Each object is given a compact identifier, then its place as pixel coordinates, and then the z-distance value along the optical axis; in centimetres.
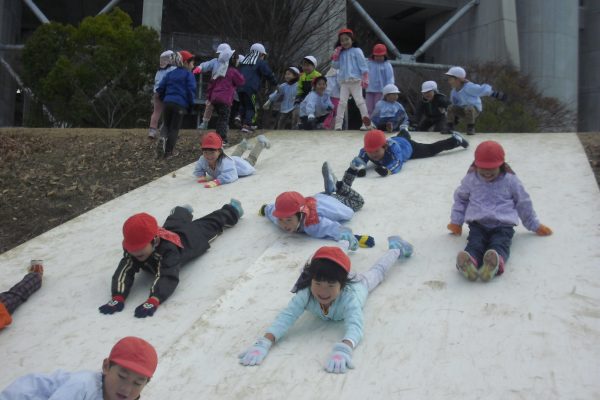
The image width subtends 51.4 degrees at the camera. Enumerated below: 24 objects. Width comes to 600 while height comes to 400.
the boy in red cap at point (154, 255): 457
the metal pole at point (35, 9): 2098
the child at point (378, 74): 1081
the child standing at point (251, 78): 1063
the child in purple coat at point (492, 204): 471
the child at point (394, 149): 722
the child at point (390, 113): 1021
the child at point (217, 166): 732
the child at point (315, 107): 1098
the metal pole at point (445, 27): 2433
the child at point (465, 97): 948
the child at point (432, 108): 1002
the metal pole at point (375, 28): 2295
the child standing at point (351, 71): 1011
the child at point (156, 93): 949
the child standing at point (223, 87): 937
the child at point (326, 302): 368
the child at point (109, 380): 276
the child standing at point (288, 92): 1177
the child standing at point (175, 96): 872
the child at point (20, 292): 452
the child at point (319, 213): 524
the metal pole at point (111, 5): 2170
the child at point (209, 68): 955
